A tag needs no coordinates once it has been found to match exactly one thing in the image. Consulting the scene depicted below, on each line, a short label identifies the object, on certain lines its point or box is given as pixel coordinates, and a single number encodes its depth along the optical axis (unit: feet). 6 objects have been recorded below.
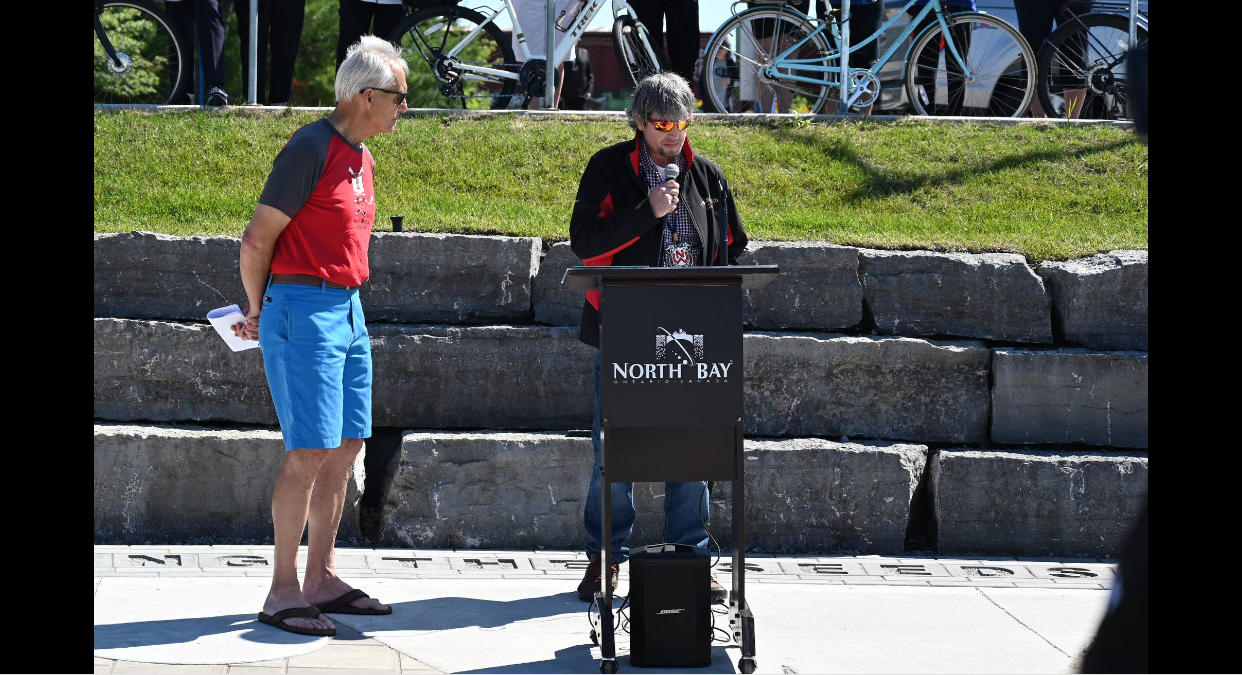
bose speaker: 25.72
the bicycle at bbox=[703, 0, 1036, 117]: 56.18
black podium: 24.98
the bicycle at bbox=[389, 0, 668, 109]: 56.44
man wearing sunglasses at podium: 28.53
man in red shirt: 26.78
